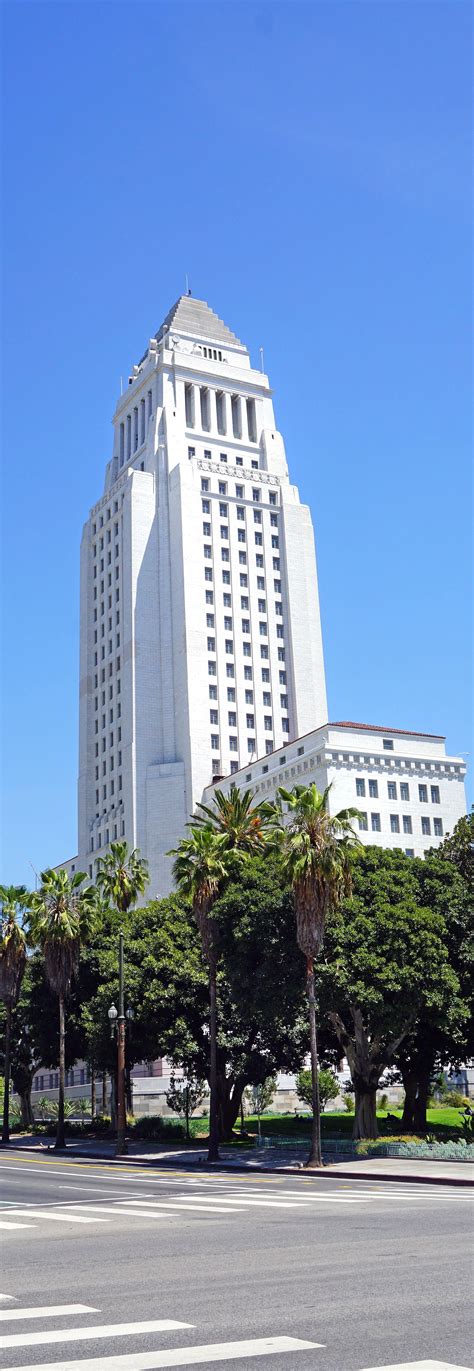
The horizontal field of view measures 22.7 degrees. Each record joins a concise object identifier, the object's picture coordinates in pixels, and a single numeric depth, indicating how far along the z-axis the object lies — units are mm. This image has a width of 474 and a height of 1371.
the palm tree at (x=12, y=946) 63562
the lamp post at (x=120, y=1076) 48066
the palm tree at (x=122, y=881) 64062
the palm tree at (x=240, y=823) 49625
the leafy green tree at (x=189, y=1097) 59969
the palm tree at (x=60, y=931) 57000
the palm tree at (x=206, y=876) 45781
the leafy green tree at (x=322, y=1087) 63781
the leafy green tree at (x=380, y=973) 41812
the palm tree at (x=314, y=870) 40188
